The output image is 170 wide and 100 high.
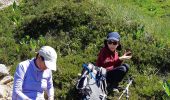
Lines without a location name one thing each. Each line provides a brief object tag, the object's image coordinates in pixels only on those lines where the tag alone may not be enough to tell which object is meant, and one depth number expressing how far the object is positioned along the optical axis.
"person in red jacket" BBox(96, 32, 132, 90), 7.96
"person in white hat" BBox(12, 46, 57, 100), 5.11
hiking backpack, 7.50
